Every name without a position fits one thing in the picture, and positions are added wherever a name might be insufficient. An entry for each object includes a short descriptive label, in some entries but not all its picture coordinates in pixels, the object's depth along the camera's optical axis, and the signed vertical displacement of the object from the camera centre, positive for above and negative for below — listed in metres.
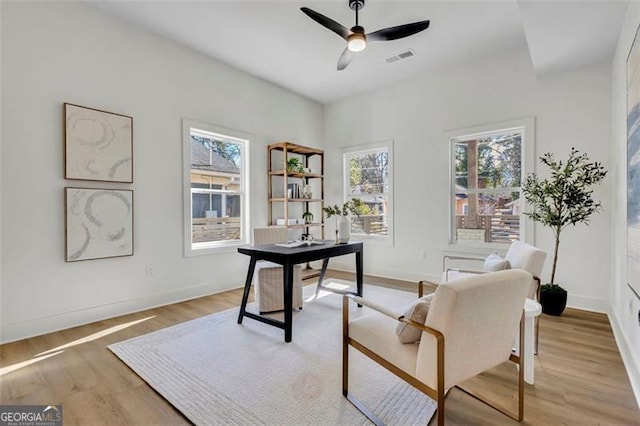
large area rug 1.68 -1.11
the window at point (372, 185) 4.95 +0.41
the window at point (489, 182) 3.89 +0.36
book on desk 3.06 -0.36
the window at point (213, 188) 3.90 +0.29
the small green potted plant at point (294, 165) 4.88 +0.70
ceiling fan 2.58 +1.55
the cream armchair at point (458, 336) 1.27 -0.58
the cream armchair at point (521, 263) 2.34 -0.44
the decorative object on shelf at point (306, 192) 5.14 +0.28
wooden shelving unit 4.77 +0.41
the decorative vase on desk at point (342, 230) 3.43 -0.24
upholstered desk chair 3.14 -0.82
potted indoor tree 3.10 +0.10
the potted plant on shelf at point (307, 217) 5.04 -0.13
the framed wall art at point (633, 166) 1.93 +0.29
